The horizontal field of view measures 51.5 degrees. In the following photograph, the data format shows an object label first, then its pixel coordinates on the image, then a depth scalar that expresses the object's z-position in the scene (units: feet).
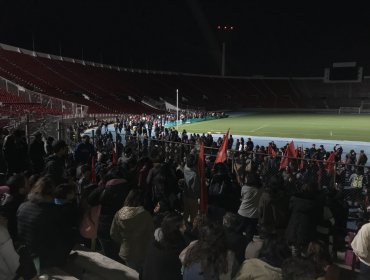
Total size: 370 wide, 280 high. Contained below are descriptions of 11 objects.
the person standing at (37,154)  28.96
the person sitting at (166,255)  12.01
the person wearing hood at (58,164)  21.67
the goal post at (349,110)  203.32
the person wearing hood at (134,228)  15.46
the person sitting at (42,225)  13.71
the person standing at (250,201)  22.16
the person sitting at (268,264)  10.44
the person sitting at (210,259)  11.11
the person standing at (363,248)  14.60
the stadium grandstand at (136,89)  113.80
